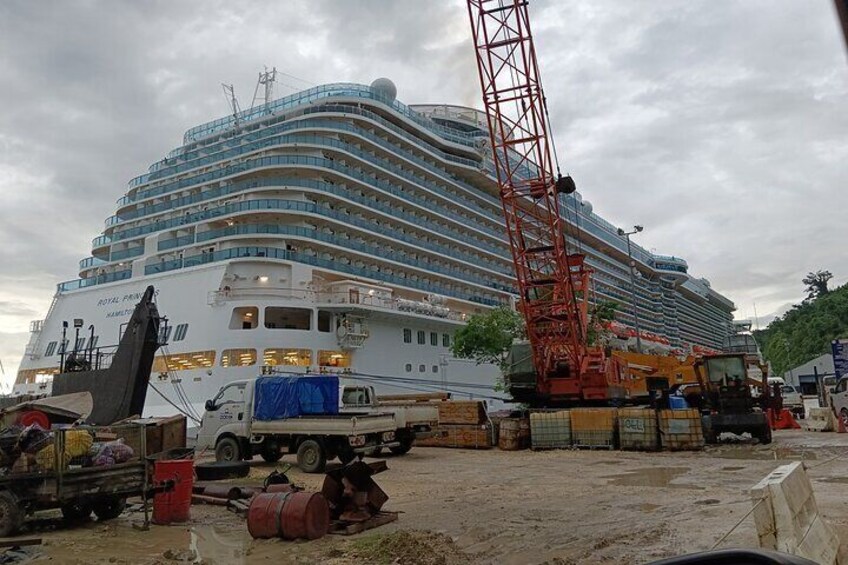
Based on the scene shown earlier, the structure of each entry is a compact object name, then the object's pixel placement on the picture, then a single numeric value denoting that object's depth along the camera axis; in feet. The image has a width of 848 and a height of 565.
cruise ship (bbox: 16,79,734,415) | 91.81
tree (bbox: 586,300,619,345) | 104.63
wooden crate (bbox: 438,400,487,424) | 62.28
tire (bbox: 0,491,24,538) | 22.81
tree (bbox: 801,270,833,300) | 337.52
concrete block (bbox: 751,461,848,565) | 14.89
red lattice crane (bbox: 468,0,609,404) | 63.05
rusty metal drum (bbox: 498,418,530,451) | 57.41
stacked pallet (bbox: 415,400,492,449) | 61.11
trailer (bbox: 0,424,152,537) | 22.95
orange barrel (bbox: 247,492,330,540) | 21.84
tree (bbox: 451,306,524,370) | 110.63
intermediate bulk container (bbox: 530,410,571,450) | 55.67
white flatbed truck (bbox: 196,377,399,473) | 42.27
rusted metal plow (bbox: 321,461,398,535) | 23.75
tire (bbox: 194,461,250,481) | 36.42
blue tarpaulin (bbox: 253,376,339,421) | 45.52
